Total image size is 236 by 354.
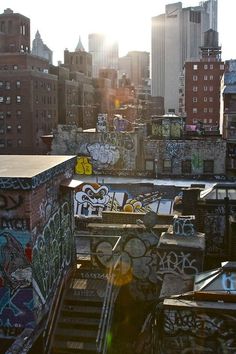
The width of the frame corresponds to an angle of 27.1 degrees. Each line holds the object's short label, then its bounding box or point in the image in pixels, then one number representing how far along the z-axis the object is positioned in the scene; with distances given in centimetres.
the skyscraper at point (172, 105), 19200
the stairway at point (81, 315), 1290
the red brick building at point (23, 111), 8256
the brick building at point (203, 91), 10919
